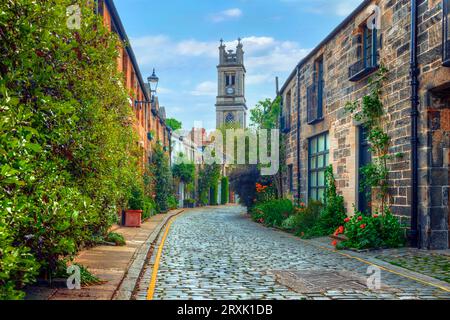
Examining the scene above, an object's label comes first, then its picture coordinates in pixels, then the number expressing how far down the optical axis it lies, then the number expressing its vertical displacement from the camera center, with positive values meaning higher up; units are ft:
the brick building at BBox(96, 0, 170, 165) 50.02 +14.20
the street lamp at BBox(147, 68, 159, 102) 67.51 +14.58
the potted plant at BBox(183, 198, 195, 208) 136.55 -5.00
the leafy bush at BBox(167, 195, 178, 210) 100.73 -3.75
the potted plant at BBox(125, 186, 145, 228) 55.06 -2.83
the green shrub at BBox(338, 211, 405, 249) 32.99 -3.25
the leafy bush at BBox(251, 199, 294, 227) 57.72 -3.23
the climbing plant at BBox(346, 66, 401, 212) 35.81 +3.45
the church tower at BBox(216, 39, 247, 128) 263.90 +54.34
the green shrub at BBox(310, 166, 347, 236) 43.96 -2.78
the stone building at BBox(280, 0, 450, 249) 30.99 +6.16
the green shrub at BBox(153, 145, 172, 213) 86.89 +1.10
